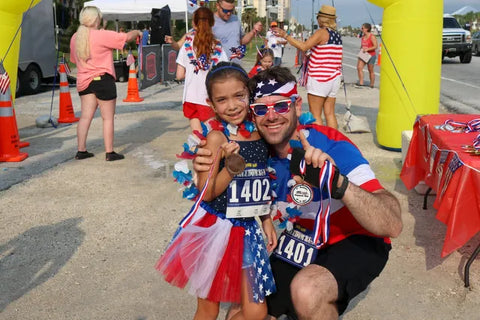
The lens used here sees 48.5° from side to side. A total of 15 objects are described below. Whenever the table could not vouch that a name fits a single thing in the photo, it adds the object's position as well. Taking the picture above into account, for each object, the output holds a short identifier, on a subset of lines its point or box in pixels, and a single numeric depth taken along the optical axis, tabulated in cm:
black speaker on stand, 741
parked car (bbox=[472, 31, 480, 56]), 2930
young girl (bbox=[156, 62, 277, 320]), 233
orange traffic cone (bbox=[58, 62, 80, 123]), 966
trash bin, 1736
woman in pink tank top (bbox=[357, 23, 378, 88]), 1495
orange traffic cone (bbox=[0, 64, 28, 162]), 671
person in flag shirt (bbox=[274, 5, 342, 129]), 692
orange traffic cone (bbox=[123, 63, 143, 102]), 1255
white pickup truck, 2347
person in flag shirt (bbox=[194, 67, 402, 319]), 222
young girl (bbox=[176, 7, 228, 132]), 580
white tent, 2078
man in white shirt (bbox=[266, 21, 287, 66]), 1557
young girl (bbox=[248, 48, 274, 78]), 812
